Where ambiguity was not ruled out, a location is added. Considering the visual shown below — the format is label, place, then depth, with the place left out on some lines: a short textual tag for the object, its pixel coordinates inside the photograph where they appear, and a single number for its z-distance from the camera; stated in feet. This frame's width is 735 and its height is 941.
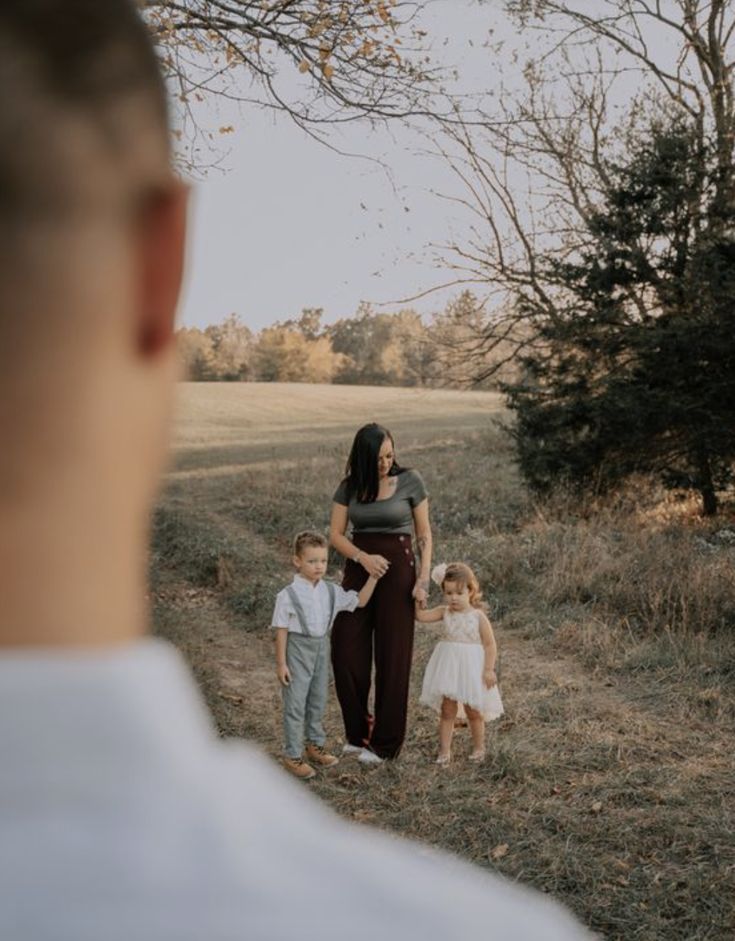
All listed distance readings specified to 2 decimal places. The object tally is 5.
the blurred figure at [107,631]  1.40
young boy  21.02
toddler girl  21.81
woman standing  21.98
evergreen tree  47.01
